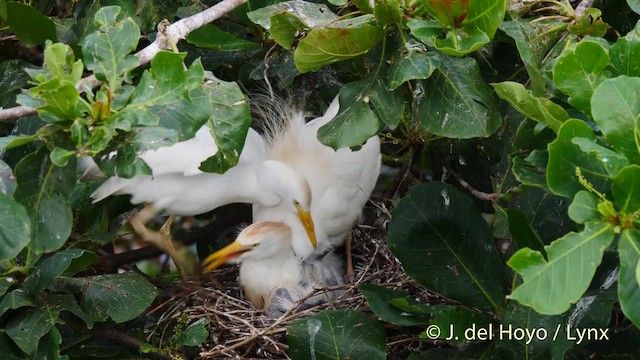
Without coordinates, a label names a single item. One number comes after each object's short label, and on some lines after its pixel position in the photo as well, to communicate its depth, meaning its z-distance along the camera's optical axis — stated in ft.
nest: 17.29
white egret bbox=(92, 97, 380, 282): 17.24
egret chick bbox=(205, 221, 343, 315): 18.67
